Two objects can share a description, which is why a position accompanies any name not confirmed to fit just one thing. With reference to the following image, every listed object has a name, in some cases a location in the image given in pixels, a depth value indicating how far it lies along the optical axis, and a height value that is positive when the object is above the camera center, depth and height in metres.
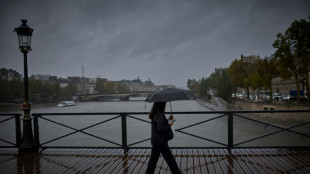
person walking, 3.62 -0.82
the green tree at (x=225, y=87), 46.69 +0.05
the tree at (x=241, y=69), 44.22 +3.69
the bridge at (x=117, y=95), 89.56 -2.42
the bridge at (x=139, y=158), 4.75 -1.75
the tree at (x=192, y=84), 124.81 +2.40
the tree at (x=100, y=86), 133.12 +2.41
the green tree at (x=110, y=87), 140.05 +1.73
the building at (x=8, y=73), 97.25 +8.98
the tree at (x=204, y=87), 79.94 +0.21
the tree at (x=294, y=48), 27.39 +4.89
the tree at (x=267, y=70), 34.03 +2.53
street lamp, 6.25 -0.18
